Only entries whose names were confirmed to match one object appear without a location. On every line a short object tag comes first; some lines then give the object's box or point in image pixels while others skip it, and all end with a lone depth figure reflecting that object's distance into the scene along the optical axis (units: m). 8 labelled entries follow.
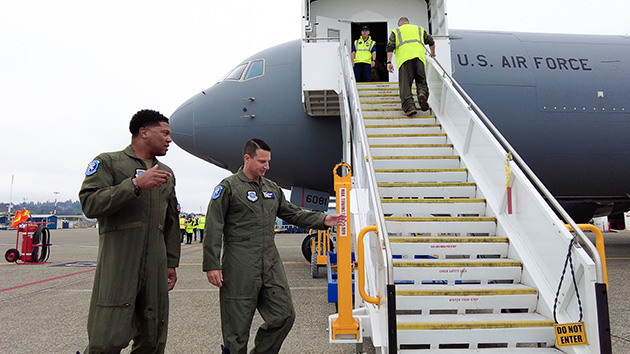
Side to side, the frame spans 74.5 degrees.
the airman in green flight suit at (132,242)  2.11
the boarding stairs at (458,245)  2.90
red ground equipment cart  10.34
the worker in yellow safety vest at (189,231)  20.20
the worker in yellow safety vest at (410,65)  5.88
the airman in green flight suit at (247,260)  2.73
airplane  7.62
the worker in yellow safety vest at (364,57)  7.35
